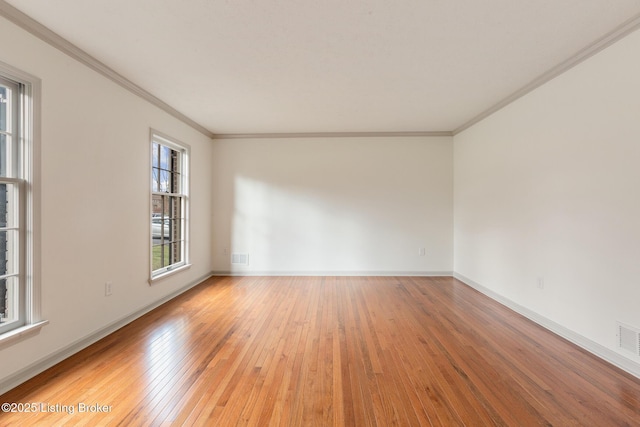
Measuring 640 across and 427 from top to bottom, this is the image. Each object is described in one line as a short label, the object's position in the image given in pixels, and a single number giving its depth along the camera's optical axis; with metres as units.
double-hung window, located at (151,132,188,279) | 3.82
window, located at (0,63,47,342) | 2.02
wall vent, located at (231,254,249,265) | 5.39
